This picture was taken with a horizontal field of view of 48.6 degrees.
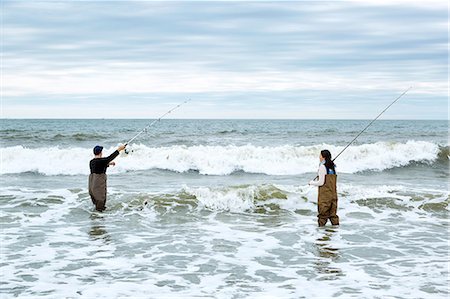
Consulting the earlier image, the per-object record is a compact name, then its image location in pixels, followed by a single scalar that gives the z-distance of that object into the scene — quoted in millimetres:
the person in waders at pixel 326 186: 9383
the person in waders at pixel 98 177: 10570
